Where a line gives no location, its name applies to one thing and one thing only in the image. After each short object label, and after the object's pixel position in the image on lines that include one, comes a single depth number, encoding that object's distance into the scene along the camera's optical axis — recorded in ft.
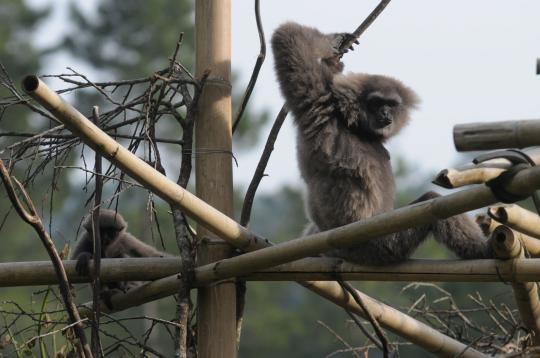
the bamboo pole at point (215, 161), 40.93
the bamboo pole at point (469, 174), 29.44
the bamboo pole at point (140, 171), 30.50
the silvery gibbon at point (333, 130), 44.78
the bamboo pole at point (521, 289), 37.76
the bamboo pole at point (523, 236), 44.65
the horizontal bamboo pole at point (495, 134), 28.14
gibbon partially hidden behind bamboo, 55.77
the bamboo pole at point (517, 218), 37.99
